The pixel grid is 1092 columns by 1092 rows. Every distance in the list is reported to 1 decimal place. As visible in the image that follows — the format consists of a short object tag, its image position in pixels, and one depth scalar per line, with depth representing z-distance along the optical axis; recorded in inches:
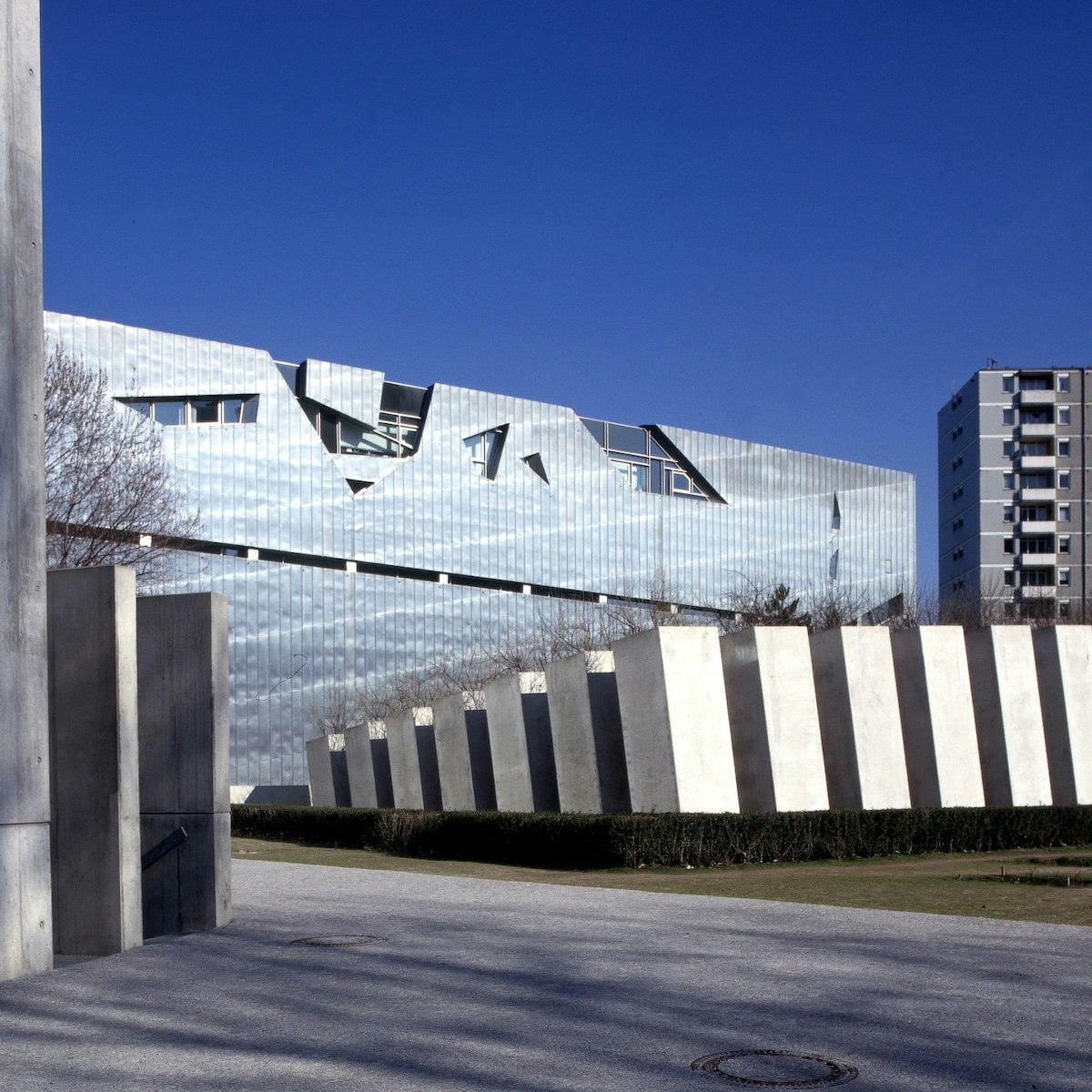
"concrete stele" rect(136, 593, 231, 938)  402.6
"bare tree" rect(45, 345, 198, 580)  1001.5
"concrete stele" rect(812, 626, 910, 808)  810.8
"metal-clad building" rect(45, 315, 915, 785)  1828.2
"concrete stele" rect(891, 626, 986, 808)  838.5
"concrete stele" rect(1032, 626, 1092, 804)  887.1
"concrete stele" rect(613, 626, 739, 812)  749.9
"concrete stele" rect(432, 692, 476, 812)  1063.0
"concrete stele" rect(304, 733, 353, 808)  1389.0
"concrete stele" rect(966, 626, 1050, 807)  868.0
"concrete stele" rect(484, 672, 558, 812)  959.0
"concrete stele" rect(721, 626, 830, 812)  780.6
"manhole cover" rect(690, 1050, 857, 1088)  204.4
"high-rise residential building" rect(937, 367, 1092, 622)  3523.6
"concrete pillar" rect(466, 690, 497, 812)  1062.4
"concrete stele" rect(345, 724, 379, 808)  1270.9
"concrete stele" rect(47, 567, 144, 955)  363.6
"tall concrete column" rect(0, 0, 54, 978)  320.5
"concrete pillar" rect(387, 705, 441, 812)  1167.6
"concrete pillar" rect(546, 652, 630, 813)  840.3
